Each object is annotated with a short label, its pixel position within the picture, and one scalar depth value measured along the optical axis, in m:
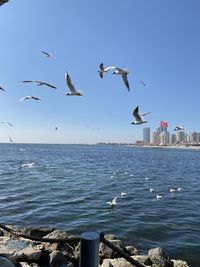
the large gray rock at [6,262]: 2.28
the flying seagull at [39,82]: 7.69
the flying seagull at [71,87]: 7.45
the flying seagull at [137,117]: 8.41
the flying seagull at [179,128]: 13.40
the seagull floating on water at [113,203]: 11.13
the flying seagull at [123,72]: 7.48
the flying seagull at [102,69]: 7.21
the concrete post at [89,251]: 2.06
